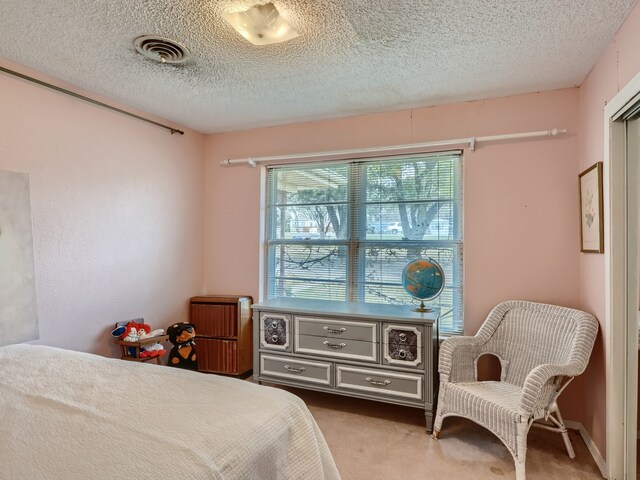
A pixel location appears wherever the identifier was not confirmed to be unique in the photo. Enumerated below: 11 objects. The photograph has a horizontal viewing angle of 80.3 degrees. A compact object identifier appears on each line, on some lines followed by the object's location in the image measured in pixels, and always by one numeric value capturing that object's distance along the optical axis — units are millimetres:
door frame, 1992
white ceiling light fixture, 1771
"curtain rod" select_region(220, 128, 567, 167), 2758
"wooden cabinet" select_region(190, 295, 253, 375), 3480
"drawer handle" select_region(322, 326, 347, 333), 2830
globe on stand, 2760
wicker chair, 2072
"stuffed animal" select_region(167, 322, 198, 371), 3316
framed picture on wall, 2217
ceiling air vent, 2062
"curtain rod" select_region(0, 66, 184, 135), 2312
